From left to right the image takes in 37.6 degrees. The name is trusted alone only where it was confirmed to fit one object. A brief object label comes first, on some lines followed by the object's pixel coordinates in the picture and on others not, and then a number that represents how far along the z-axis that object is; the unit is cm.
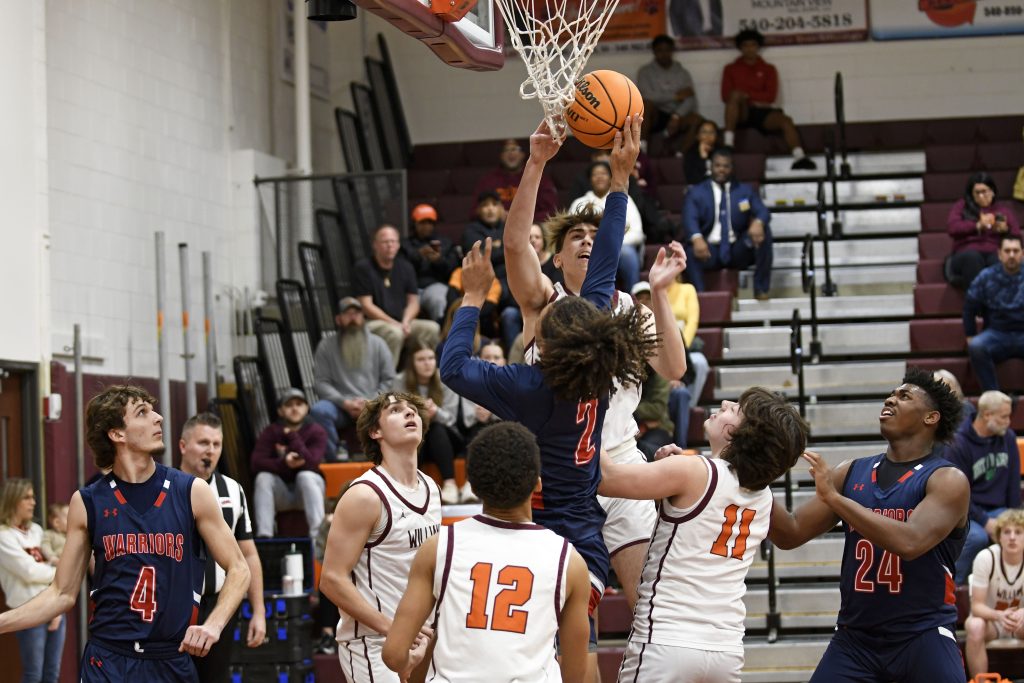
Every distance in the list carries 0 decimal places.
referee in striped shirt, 730
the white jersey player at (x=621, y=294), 549
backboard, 628
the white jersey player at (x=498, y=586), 435
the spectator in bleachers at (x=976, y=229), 1276
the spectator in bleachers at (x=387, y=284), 1269
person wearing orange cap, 1307
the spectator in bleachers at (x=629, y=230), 1210
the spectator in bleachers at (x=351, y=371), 1193
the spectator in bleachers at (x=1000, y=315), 1173
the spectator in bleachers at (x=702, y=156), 1456
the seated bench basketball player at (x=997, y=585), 905
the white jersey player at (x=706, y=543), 522
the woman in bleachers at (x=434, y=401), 1102
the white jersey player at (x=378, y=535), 569
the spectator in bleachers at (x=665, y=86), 1589
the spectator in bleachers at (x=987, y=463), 1006
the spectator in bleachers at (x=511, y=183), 1370
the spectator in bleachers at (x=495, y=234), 1218
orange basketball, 591
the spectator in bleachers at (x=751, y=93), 1572
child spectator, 955
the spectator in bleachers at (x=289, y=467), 1117
